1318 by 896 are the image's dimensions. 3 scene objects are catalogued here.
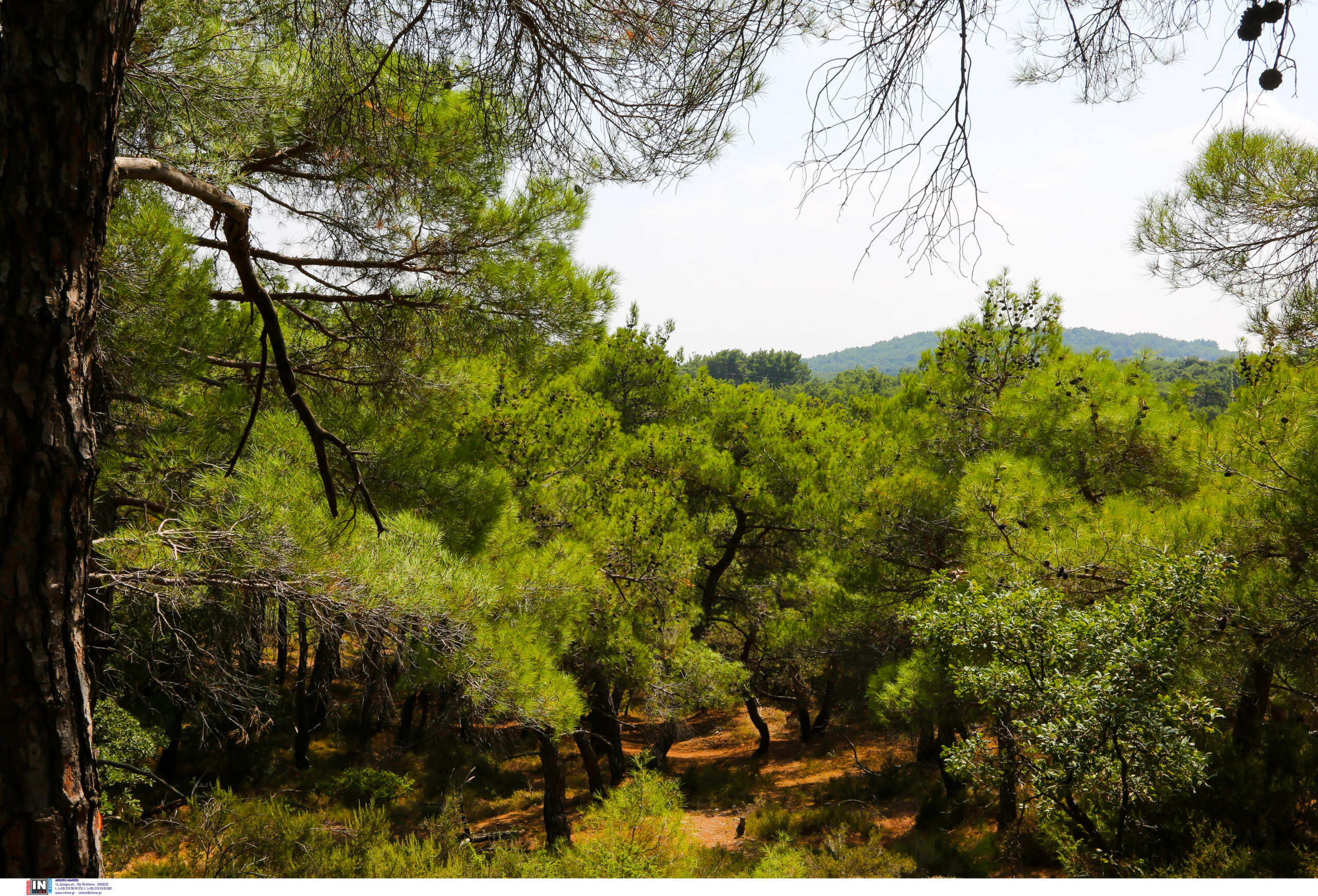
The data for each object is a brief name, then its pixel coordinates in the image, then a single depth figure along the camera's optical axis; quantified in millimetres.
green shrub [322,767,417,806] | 10005
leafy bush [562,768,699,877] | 5520
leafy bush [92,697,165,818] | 6277
